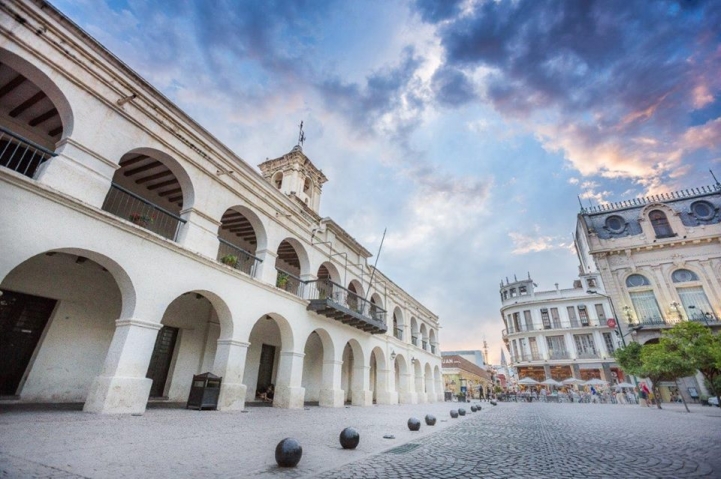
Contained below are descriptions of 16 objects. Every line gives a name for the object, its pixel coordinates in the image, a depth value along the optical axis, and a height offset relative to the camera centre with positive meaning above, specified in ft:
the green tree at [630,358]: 66.01 +6.32
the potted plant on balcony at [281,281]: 41.06 +12.18
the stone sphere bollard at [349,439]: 15.10 -2.37
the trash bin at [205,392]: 29.07 -0.84
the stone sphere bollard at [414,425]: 22.86 -2.59
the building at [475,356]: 230.07 +21.03
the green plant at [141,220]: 29.63 +14.44
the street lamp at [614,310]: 87.95 +21.48
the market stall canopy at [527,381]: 104.39 +2.10
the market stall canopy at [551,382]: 103.71 +1.92
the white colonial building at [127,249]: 22.12 +10.06
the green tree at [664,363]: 51.54 +4.22
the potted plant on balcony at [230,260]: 34.96 +12.40
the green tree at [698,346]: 49.26 +6.68
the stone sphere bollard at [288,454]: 11.31 -2.30
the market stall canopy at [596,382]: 99.66 +2.04
